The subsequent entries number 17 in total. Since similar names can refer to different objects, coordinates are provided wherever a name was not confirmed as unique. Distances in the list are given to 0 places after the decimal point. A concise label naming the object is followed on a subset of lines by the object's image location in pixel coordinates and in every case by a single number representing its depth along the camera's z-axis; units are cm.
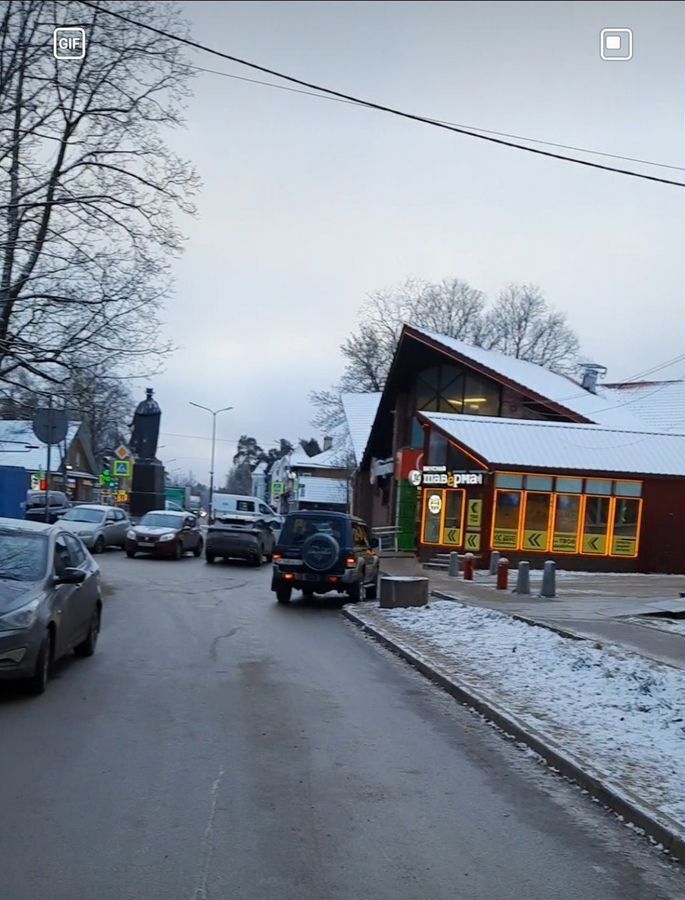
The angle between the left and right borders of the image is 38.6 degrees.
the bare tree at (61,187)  1806
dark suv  1906
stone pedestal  4156
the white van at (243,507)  3162
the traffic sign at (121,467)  3697
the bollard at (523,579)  2249
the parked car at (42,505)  3148
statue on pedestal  4197
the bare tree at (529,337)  7201
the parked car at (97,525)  3080
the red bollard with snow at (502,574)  2352
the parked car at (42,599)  877
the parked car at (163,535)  3008
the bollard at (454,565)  2820
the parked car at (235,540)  2961
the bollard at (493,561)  2902
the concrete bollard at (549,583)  2198
